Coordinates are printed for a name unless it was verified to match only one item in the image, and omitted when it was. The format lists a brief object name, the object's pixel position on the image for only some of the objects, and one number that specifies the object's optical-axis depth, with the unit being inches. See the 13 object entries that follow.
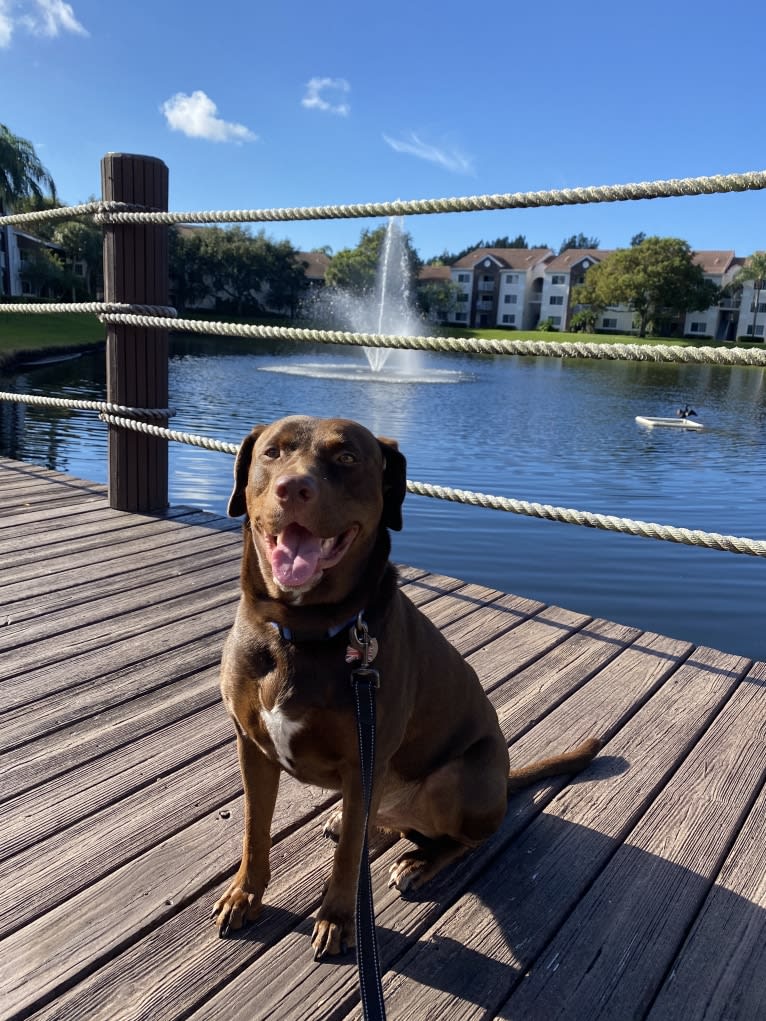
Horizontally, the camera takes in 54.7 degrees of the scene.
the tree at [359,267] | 2546.8
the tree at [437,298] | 2819.9
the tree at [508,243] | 4506.4
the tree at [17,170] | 1450.5
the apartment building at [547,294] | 2748.5
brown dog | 61.7
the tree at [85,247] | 1905.8
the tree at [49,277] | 1779.0
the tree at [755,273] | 2571.4
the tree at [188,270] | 2268.7
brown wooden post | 161.0
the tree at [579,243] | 4392.2
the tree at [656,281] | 2364.7
